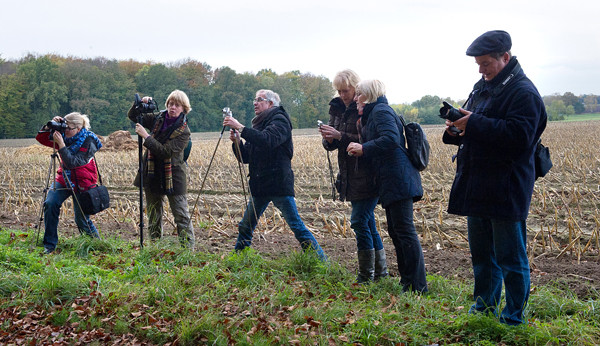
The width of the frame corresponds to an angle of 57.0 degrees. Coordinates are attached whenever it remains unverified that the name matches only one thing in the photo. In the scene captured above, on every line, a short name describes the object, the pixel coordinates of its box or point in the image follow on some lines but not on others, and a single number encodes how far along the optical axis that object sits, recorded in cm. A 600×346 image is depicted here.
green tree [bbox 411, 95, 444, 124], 6619
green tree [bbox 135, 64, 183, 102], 5622
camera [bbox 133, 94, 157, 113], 635
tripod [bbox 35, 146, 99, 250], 663
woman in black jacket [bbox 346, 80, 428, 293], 504
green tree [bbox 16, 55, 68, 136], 5084
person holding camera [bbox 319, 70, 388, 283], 542
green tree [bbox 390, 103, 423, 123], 5500
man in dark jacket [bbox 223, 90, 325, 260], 591
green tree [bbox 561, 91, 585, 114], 10062
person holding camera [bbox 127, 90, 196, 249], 645
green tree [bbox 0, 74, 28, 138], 5075
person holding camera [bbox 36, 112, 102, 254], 662
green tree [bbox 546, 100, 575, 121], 8838
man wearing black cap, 383
